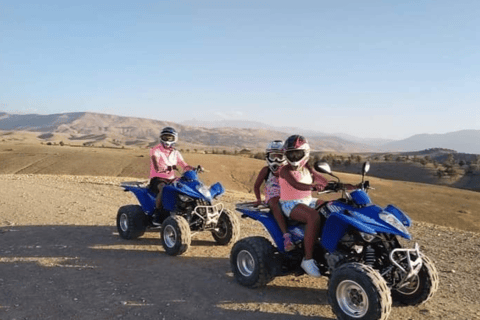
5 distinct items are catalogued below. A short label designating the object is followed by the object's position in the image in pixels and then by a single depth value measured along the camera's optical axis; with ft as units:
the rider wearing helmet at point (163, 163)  28.50
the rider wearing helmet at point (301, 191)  17.13
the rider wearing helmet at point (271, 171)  23.90
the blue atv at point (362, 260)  14.48
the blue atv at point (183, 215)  24.66
